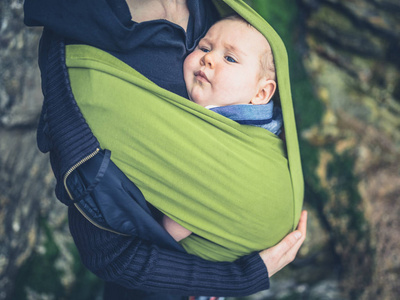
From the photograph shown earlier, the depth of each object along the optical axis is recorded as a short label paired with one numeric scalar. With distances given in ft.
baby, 4.17
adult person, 3.48
